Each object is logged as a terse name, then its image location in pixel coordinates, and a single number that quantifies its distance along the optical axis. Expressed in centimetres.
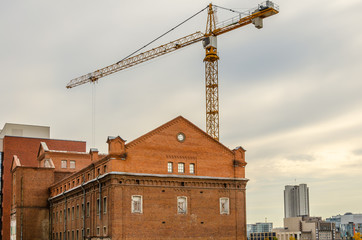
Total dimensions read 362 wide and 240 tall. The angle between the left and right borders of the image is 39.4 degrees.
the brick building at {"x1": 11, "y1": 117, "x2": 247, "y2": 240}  4825
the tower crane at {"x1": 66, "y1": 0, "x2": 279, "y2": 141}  8099
